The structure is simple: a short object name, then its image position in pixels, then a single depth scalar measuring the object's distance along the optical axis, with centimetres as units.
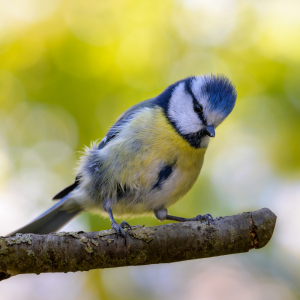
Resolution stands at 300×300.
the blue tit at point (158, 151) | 214
